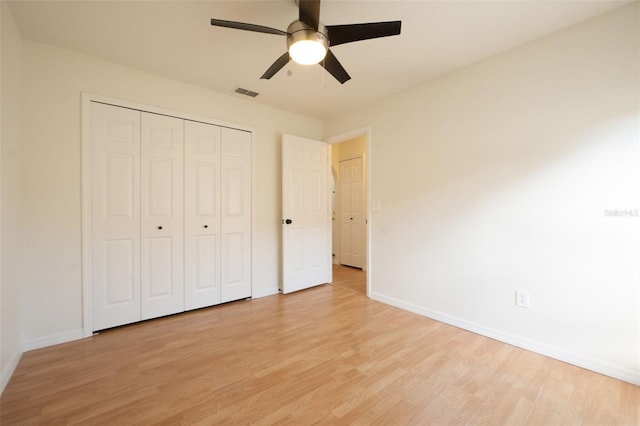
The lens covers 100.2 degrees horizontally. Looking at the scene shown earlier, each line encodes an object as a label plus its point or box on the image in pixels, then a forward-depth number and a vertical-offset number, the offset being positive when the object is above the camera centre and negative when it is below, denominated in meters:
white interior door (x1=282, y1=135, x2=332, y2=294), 3.68 -0.03
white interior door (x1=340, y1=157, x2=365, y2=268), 5.31 -0.02
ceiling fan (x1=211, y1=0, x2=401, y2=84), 1.51 +1.08
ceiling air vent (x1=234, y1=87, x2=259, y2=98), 3.13 +1.44
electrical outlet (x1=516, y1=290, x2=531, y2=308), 2.24 -0.75
